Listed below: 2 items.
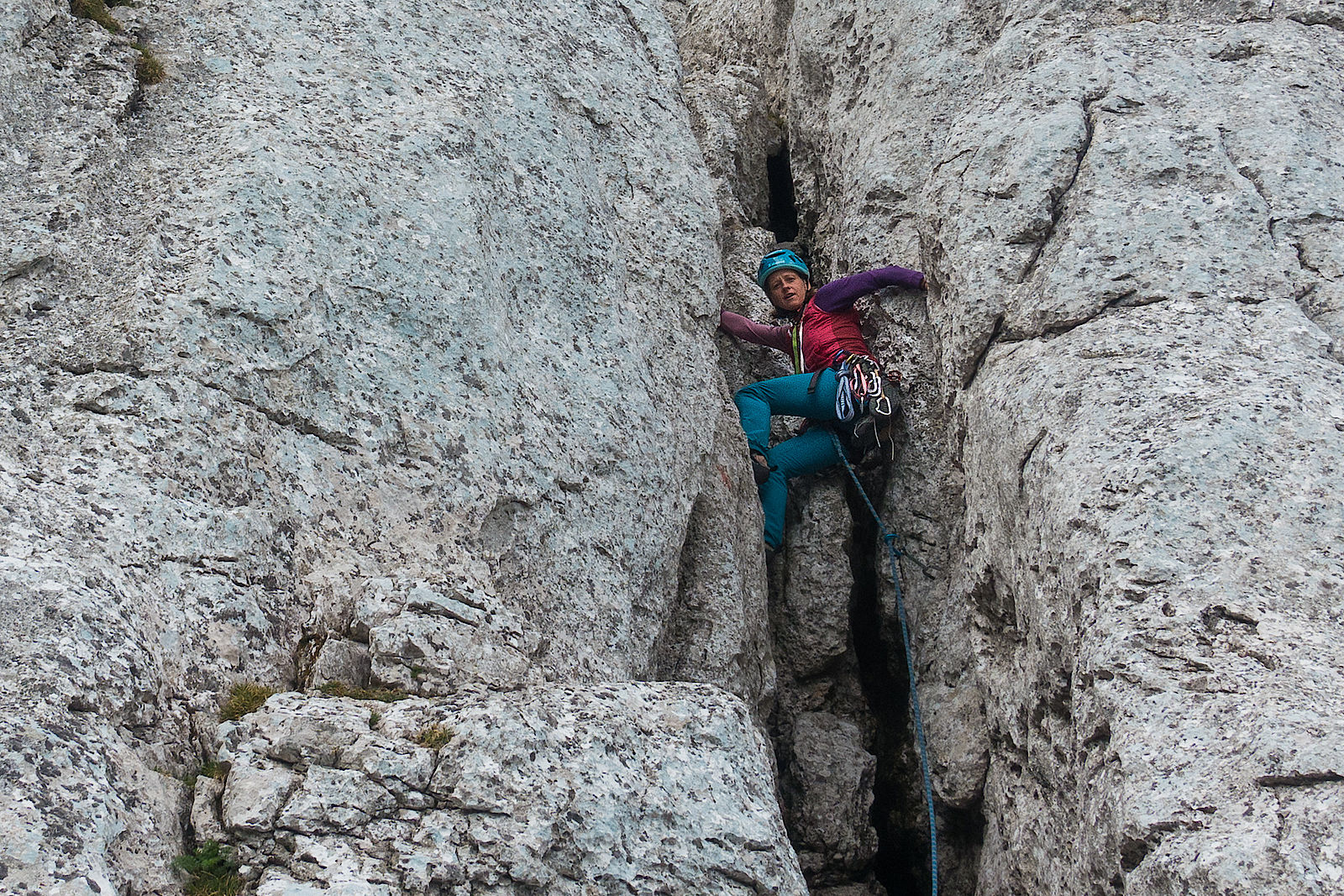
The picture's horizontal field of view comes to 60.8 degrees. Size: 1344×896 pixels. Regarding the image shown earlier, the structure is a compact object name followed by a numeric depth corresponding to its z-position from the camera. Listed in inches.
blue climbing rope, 365.4
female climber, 440.8
